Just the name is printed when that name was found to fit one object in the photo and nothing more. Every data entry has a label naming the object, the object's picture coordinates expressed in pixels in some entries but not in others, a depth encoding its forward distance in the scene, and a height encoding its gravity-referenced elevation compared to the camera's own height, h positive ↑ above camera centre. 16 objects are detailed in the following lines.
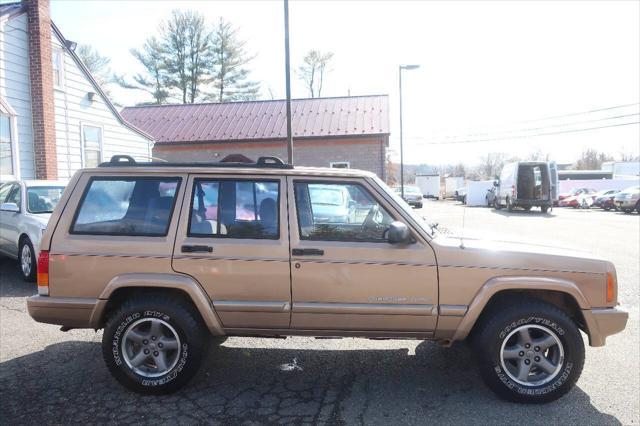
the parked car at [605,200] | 30.28 -0.90
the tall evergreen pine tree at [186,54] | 34.31 +10.16
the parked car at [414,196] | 30.48 -0.47
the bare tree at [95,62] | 34.72 +9.79
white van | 25.07 +0.16
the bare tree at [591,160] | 79.74 +4.60
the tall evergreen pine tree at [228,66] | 34.94 +9.39
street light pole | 22.16 +5.70
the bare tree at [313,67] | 39.75 +10.44
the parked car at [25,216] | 7.28 -0.35
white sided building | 11.27 +2.49
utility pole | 10.59 +2.80
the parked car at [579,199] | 34.16 -0.93
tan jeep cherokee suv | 3.54 -0.67
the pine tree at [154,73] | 34.25 +8.80
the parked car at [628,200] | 25.17 -0.77
